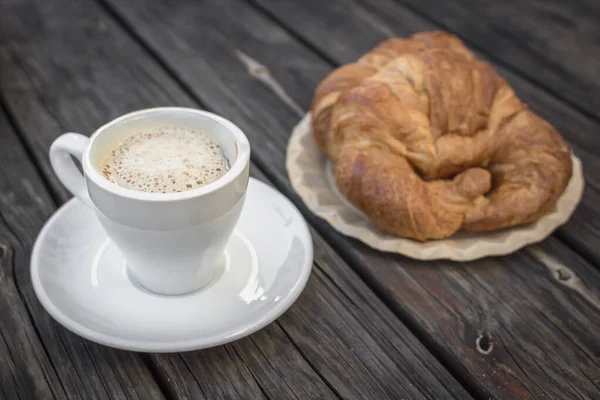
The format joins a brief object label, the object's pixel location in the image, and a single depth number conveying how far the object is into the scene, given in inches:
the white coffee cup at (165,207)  23.6
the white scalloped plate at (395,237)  32.1
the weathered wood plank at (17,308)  25.0
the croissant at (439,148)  32.5
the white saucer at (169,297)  24.6
